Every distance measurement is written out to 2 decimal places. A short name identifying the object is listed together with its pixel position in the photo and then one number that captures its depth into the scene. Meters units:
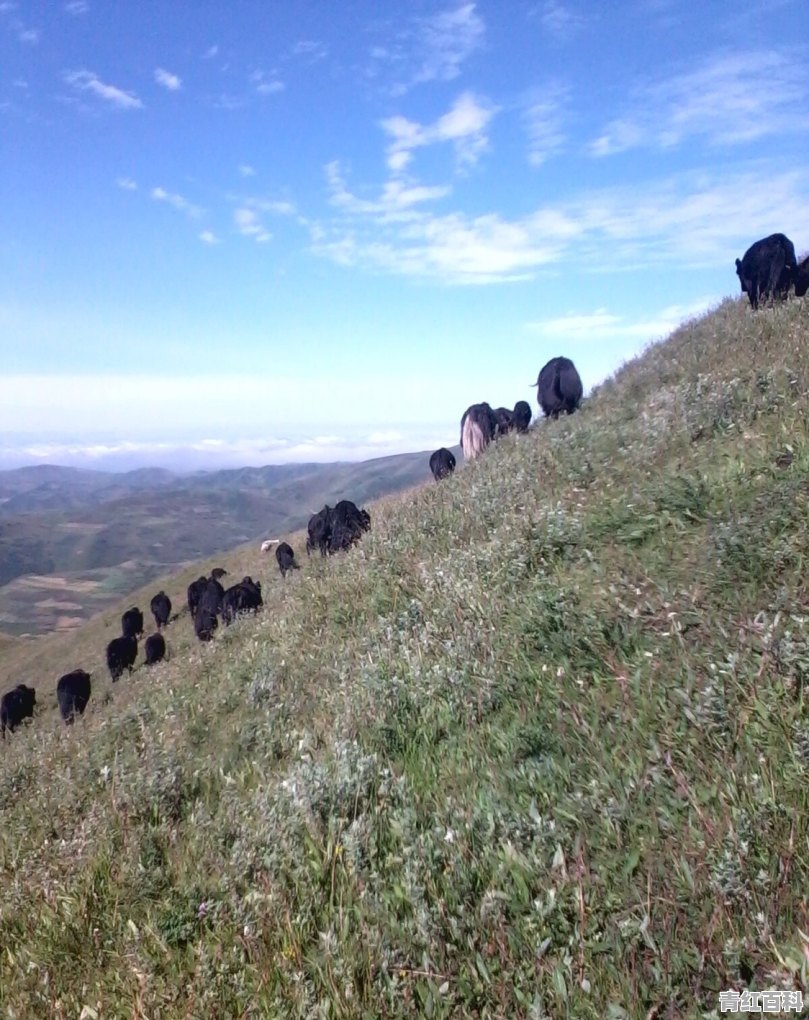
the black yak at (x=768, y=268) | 17.00
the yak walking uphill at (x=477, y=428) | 21.03
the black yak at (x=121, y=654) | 27.81
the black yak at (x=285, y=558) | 27.09
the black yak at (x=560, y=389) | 19.03
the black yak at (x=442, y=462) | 24.77
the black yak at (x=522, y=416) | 21.23
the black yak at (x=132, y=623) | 34.95
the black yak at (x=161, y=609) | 34.72
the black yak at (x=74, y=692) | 23.02
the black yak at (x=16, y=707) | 26.11
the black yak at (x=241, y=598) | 21.31
